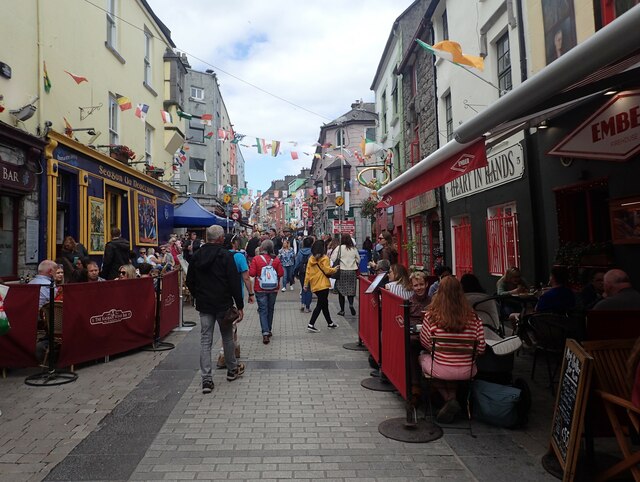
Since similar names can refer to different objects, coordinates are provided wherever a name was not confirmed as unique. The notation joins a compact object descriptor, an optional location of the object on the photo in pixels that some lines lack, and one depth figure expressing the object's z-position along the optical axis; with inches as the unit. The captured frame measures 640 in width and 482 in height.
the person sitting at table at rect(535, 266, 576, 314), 237.8
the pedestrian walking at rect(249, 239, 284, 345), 309.6
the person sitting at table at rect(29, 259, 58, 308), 248.1
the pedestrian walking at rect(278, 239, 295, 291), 566.6
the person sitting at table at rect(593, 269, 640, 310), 178.2
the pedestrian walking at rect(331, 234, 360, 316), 392.5
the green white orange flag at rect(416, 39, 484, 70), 321.4
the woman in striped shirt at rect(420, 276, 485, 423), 166.7
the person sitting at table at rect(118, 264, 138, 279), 300.5
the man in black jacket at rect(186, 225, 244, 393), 219.3
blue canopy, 712.4
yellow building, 343.9
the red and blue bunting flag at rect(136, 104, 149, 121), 499.5
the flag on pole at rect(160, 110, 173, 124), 601.0
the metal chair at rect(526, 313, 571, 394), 204.2
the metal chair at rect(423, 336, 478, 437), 166.4
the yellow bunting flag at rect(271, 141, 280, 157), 729.6
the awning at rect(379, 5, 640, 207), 109.8
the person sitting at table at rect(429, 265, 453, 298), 265.8
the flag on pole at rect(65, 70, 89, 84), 404.7
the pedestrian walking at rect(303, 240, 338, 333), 350.3
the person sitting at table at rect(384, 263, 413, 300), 221.8
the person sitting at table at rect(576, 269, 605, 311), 237.3
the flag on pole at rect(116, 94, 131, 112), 484.4
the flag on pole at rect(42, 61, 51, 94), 370.9
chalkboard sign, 118.3
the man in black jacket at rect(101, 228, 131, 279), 347.3
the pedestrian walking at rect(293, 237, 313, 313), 447.2
